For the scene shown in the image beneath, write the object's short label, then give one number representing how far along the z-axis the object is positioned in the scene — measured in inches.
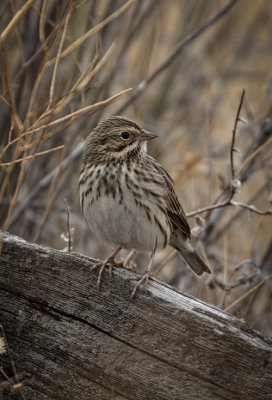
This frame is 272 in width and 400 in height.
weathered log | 200.8
